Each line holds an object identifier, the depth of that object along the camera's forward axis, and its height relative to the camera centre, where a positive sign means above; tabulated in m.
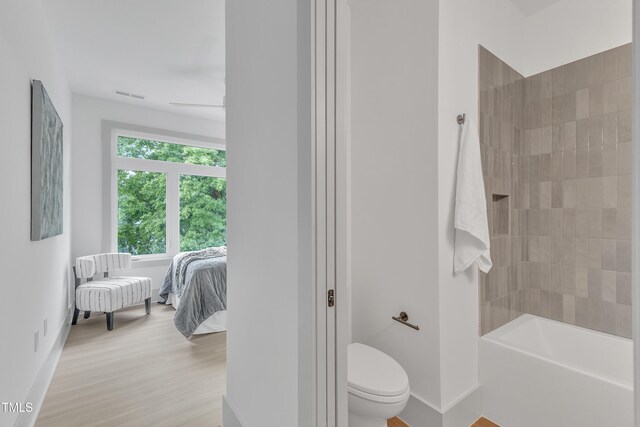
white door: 1.03 +0.03
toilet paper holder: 1.84 -0.61
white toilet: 1.44 -0.79
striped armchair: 3.22 -0.75
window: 4.26 +0.28
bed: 2.99 -0.79
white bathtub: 1.54 -0.89
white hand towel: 1.73 +0.03
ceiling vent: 3.79 +1.42
